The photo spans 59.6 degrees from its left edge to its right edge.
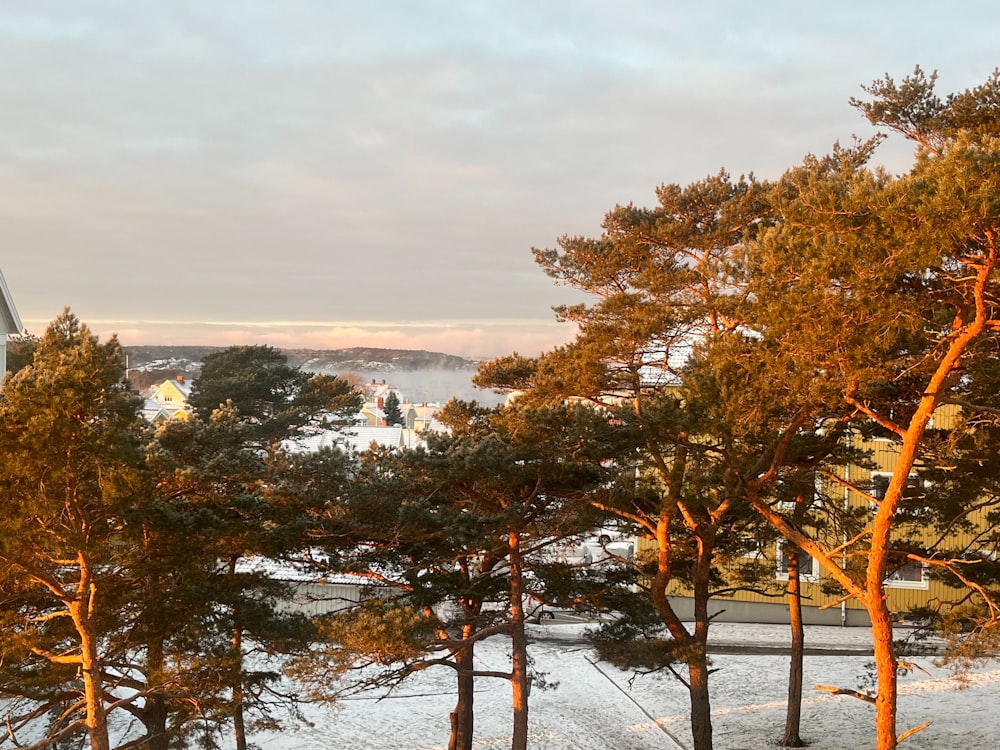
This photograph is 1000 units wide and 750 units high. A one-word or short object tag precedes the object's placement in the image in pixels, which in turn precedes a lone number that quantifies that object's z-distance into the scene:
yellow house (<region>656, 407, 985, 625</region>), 22.77
